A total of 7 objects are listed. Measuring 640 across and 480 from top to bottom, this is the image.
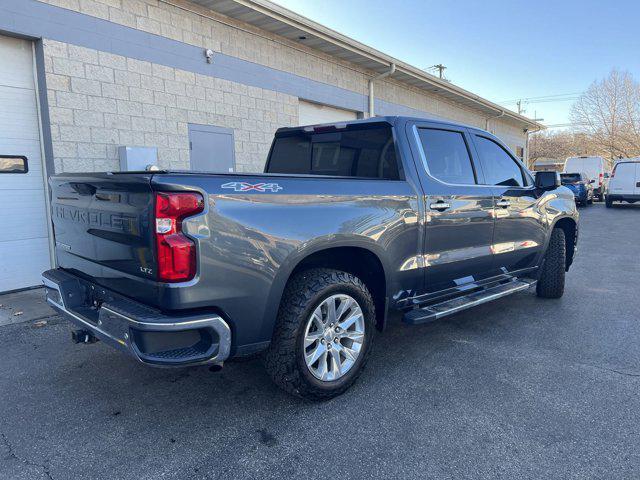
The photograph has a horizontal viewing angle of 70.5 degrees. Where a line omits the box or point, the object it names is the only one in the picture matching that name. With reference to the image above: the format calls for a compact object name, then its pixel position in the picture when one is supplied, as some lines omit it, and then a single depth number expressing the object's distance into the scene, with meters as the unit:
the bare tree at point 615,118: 42.00
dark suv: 19.97
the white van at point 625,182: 19.02
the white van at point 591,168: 23.20
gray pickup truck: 2.39
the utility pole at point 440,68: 44.75
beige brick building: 5.89
